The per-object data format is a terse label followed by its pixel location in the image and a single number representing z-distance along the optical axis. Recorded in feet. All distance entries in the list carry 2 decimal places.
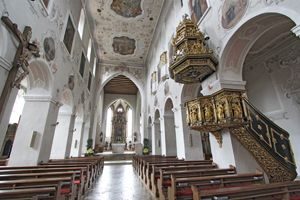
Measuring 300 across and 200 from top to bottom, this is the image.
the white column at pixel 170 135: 27.35
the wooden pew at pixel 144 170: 14.64
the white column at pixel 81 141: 32.09
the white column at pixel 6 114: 10.49
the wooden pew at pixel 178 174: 10.10
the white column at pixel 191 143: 20.11
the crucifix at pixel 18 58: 9.98
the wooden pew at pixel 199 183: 8.30
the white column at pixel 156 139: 33.96
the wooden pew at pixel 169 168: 12.13
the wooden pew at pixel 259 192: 5.64
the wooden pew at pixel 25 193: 5.62
